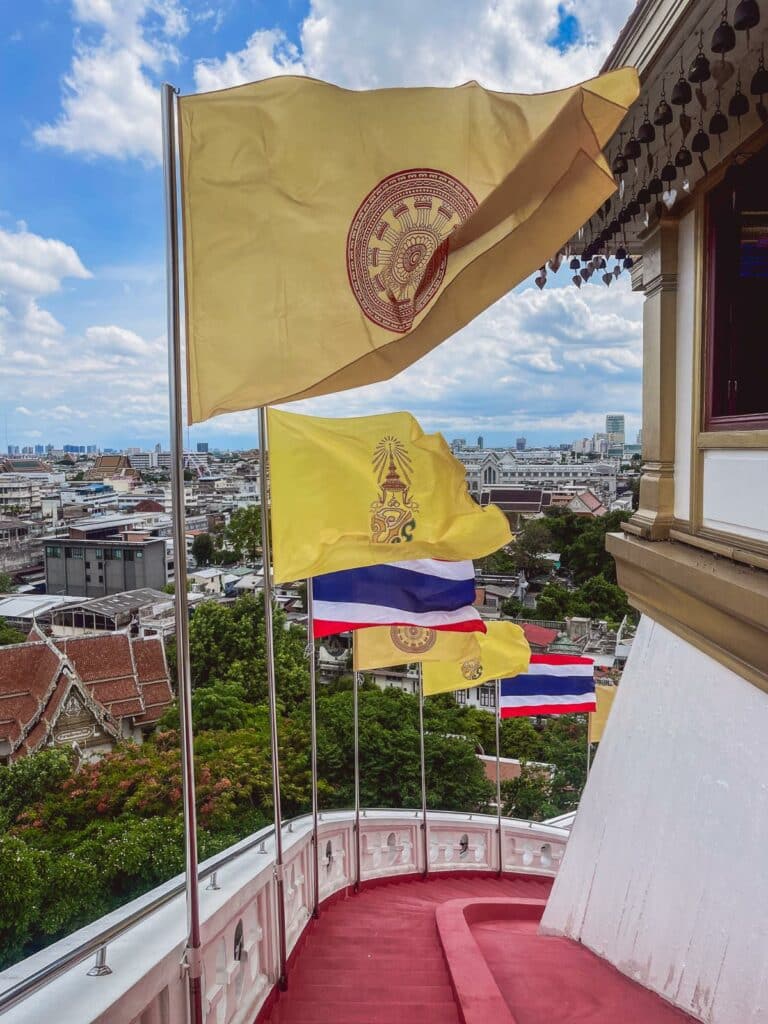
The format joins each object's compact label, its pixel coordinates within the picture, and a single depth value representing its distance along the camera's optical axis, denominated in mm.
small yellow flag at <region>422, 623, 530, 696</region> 6672
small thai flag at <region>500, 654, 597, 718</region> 7918
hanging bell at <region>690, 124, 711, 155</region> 3235
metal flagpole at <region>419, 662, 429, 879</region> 6359
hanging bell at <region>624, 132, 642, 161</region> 3463
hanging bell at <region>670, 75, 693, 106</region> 3076
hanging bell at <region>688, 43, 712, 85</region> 2889
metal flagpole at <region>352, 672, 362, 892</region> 5492
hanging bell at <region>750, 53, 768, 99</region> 2789
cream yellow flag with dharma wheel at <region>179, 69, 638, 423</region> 2422
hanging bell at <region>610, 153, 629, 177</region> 3703
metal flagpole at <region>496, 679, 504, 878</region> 7723
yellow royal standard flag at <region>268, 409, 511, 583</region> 4281
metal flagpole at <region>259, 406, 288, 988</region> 3260
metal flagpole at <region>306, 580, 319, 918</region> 4441
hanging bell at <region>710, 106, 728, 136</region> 3111
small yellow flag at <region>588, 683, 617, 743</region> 7914
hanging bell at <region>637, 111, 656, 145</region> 3346
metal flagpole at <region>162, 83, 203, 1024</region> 2377
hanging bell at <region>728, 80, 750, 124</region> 3025
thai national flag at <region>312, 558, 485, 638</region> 5238
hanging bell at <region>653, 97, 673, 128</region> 3254
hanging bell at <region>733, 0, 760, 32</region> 2518
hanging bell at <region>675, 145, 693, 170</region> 3465
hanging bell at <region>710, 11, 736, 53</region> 2715
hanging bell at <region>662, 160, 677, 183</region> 3564
